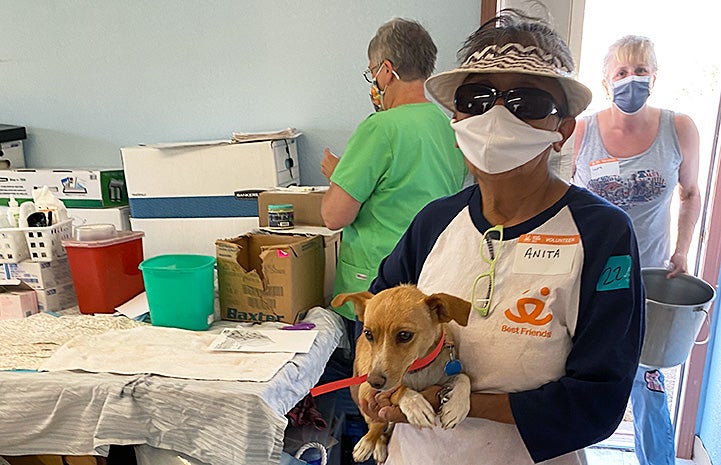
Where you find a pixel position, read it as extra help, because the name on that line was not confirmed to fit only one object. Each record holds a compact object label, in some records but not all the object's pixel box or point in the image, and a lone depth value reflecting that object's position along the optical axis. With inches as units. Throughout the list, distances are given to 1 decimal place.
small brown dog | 31.1
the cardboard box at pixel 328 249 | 74.0
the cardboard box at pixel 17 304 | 68.4
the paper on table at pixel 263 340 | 58.1
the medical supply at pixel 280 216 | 74.5
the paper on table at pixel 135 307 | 67.8
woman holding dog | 30.3
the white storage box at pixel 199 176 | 83.7
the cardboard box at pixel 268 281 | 64.8
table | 49.9
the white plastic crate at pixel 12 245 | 68.5
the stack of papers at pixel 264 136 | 84.4
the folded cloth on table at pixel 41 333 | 57.1
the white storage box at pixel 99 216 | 88.0
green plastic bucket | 61.9
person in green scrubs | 65.2
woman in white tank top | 74.5
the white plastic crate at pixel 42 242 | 69.3
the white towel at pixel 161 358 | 53.4
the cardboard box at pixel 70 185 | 87.3
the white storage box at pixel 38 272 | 69.8
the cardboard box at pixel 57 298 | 70.5
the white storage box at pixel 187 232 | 85.7
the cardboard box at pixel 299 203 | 78.5
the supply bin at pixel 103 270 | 68.4
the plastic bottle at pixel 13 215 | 70.9
